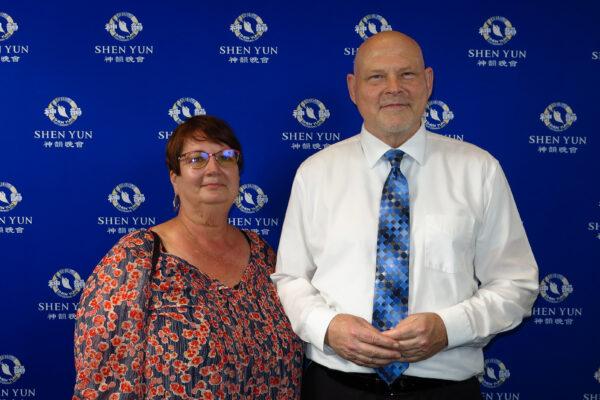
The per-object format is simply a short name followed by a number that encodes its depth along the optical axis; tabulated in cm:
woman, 185
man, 177
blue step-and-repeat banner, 271
